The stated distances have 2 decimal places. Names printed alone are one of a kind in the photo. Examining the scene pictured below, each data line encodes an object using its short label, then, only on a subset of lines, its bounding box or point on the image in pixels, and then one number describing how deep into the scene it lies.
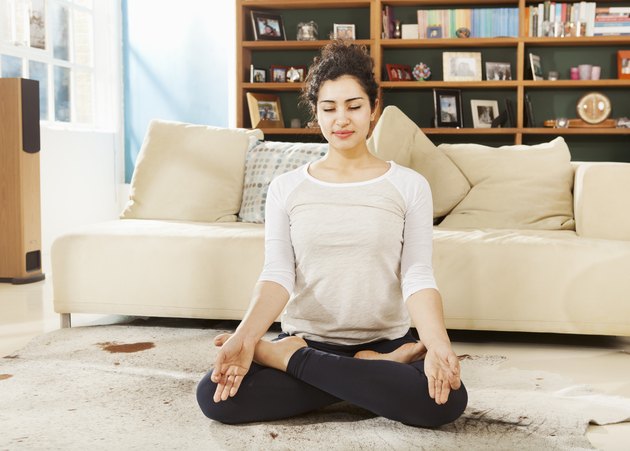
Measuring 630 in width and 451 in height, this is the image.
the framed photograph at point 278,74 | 5.93
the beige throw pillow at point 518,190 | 3.24
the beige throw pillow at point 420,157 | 3.32
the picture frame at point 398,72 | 5.72
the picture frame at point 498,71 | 5.70
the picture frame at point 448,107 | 5.72
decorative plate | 5.59
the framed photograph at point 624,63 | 5.55
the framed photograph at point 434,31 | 5.64
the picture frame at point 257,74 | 5.88
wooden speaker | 4.27
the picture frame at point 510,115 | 5.63
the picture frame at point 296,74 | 5.88
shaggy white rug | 1.81
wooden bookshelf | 5.49
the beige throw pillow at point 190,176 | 3.51
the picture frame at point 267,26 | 5.83
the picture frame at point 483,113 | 5.76
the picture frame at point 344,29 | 5.86
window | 5.04
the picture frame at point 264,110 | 5.83
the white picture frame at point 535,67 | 5.56
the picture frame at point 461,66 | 5.70
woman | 1.80
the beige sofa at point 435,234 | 2.80
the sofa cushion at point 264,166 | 3.44
